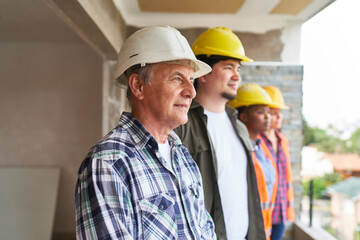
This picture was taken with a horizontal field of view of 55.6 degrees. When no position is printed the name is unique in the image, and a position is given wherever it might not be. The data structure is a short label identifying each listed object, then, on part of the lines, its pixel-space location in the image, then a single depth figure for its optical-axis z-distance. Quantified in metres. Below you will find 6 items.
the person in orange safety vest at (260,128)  2.72
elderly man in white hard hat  1.01
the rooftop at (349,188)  24.58
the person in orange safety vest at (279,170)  3.27
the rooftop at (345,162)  30.75
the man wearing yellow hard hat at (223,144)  2.02
